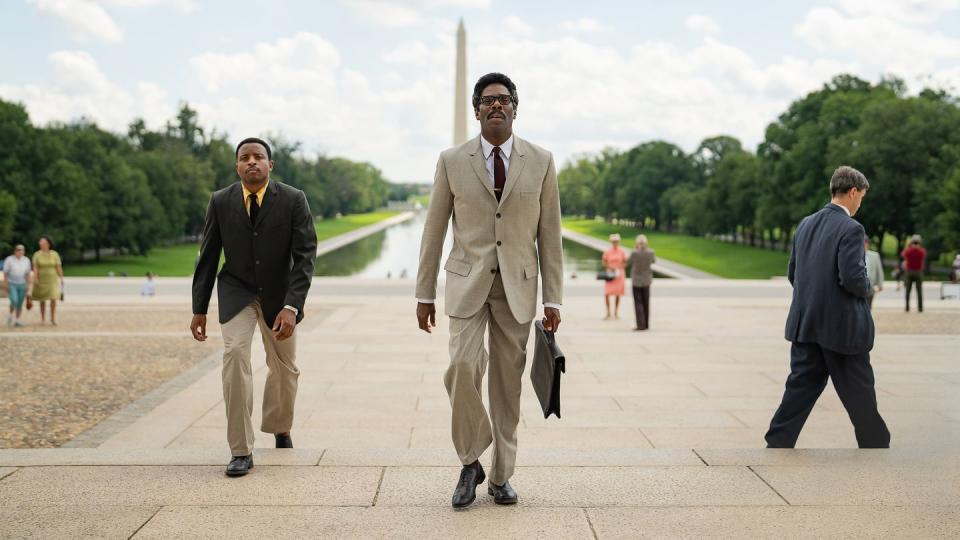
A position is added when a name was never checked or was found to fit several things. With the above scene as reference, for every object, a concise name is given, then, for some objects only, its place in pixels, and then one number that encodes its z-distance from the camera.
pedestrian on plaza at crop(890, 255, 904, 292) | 24.99
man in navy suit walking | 5.25
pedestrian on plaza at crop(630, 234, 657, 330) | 14.51
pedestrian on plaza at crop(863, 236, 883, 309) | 15.23
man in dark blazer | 4.94
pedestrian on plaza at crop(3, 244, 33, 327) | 15.47
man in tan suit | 4.22
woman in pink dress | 16.03
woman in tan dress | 15.55
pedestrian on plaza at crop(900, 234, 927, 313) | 17.96
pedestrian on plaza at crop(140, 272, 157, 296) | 23.39
